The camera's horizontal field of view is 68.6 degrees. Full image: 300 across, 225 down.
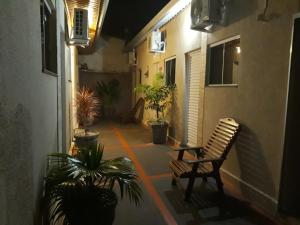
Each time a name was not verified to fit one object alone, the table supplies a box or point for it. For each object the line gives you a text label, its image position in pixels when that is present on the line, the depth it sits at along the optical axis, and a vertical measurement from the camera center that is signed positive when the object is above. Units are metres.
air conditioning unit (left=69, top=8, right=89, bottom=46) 4.06 +1.22
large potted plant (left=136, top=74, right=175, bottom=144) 5.73 -0.16
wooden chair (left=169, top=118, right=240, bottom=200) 2.87 -0.87
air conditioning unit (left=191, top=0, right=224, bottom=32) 3.34 +1.28
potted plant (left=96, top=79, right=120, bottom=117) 10.54 -0.07
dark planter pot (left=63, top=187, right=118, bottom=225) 1.75 -0.93
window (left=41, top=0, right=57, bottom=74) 2.56 +0.66
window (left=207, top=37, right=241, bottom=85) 3.39 +0.56
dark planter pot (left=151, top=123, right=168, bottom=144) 5.81 -1.03
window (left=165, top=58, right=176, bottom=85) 5.91 +0.66
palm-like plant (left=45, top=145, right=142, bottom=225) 1.75 -0.79
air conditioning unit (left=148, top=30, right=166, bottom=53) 6.16 +1.47
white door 4.76 +0.01
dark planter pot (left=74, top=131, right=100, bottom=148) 4.52 -0.97
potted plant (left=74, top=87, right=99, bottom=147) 4.75 -0.37
